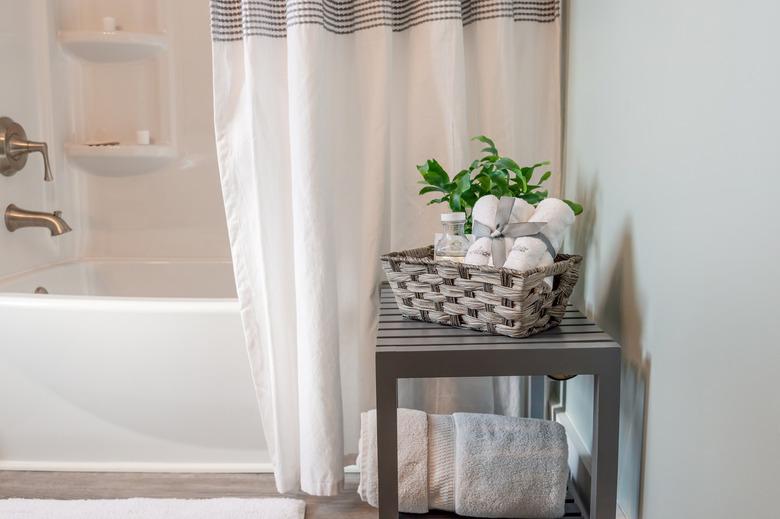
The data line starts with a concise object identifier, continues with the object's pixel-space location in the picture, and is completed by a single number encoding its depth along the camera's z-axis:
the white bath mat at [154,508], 1.57
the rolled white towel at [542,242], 1.09
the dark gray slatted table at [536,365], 1.05
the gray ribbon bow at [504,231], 1.14
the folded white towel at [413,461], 1.29
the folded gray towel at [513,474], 1.24
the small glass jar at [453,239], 1.24
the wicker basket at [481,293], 1.05
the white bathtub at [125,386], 1.65
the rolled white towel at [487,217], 1.15
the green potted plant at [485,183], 1.27
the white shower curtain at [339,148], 1.47
